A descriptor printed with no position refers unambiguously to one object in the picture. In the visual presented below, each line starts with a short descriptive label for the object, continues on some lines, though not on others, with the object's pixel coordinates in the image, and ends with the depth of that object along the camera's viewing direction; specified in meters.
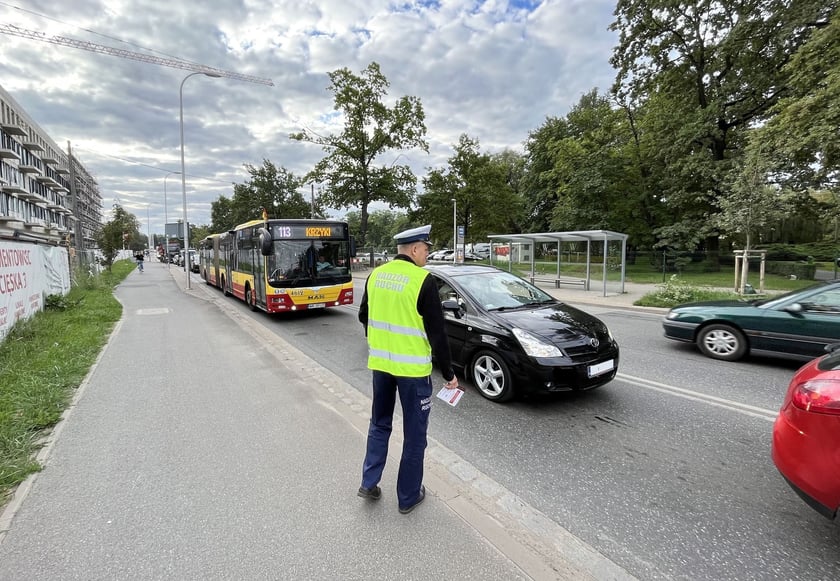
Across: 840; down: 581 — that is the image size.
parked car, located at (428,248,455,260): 48.61
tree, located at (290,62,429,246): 33.88
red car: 2.18
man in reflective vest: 2.60
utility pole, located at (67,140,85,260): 22.14
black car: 4.31
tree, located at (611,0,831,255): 20.38
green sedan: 5.48
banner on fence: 7.48
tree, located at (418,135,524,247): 36.56
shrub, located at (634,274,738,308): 12.03
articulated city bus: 10.18
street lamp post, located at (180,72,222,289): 21.03
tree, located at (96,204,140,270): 28.34
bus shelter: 15.62
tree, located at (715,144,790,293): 14.07
